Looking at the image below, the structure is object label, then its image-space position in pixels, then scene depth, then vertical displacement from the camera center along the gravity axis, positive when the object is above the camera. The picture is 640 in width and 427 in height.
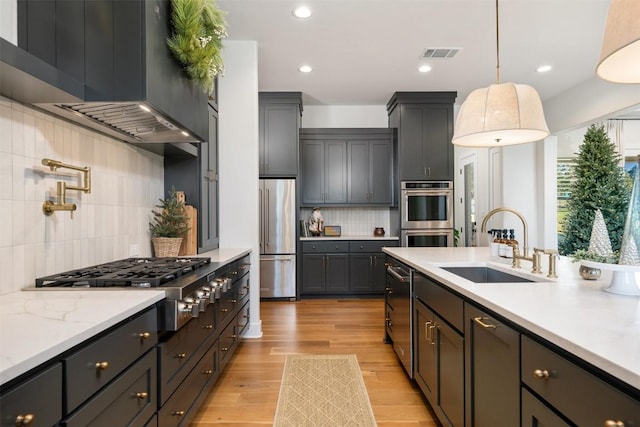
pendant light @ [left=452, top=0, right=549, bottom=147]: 1.96 +0.62
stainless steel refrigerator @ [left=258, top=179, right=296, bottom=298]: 4.87 -0.25
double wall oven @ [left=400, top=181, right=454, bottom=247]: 5.05 +0.07
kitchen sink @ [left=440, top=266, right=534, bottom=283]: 2.19 -0.35
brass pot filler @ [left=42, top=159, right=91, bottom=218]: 1.69 +0.13
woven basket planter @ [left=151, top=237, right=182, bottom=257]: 2.68 -0.20
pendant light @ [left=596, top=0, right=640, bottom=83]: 0.83 +0.47
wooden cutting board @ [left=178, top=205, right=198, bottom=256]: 2.87 -0.14
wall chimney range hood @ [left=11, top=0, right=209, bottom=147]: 1.62 +0.82
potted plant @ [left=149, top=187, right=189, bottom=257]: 2.69 -0.07
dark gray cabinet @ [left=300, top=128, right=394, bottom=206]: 5.32 +0.79
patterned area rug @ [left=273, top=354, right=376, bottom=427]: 2.04 -1.17
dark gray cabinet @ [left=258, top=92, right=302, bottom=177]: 4.98 +1.23
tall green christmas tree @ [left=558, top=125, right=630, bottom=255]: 4.98 +0.47
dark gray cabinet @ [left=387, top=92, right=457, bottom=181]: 5.08 +1.18
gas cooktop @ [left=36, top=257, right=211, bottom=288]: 1.57 -0.27
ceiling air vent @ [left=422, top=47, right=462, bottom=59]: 3.72 +1.82
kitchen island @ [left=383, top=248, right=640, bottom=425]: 0.78 -0.39
